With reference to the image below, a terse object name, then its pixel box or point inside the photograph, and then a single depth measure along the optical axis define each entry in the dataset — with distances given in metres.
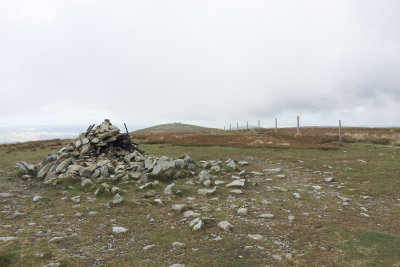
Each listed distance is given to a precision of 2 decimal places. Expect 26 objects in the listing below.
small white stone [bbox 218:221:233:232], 7.41
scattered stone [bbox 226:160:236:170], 15.85
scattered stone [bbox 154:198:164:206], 10.13
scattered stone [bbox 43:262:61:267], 5.42
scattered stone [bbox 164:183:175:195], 11.52
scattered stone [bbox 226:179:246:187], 12.41
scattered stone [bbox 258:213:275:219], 8.48
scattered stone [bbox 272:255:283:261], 5.81
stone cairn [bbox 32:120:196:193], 14.27
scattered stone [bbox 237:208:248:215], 8.80
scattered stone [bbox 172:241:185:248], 6.48
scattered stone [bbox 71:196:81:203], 10.68
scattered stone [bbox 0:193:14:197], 11.18
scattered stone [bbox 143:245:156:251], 6.38
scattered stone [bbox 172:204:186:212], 9.12
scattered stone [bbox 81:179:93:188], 12.81
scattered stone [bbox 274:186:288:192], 11.93
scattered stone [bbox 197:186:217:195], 11.42
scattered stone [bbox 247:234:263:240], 6.87
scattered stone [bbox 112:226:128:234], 7.38
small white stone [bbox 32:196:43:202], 10.75
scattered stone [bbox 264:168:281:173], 15.95
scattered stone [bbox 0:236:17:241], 6.65
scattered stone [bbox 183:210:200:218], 8.55
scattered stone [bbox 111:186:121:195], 11.59
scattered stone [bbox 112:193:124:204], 10.01
